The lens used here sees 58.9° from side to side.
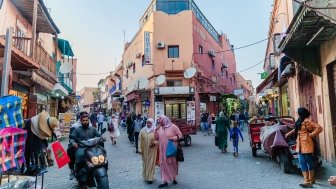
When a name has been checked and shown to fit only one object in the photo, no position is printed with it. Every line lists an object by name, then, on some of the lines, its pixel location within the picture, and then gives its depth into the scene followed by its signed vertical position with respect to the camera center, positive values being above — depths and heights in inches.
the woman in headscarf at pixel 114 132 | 649.0 -29.9
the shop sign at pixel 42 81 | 491.8 +70.5
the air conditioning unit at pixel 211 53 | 1282.0 +282.9
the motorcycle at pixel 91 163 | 216.1 -33.6
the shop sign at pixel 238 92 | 1545.3 +133.7
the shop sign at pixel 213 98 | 1173.1 +77.9
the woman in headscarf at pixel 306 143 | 267.6 -23.2
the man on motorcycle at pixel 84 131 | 251.0 -10.3
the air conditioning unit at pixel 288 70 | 504.7 +81.0
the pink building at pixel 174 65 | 1047.6 +195.5
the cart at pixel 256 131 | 432.5 -20.3
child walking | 465.1 -31.0
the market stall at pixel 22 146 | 158.1 -16.0
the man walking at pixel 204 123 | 888.3 -15.2
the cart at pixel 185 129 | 589.0 -21.9
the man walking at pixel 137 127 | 540.0 -15.8
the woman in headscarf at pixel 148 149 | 298.0 -31.5
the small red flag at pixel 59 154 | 187.3 -22.3
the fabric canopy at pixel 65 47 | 997.5 +256.1
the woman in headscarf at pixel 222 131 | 504.4 -22.4
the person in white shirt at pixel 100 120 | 940.0 -4.4
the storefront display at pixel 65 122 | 787.4 -8.6
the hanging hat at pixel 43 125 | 184.2 -3.7
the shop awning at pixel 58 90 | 732.0 +71.1
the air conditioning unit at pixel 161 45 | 1062.4 +260.5
